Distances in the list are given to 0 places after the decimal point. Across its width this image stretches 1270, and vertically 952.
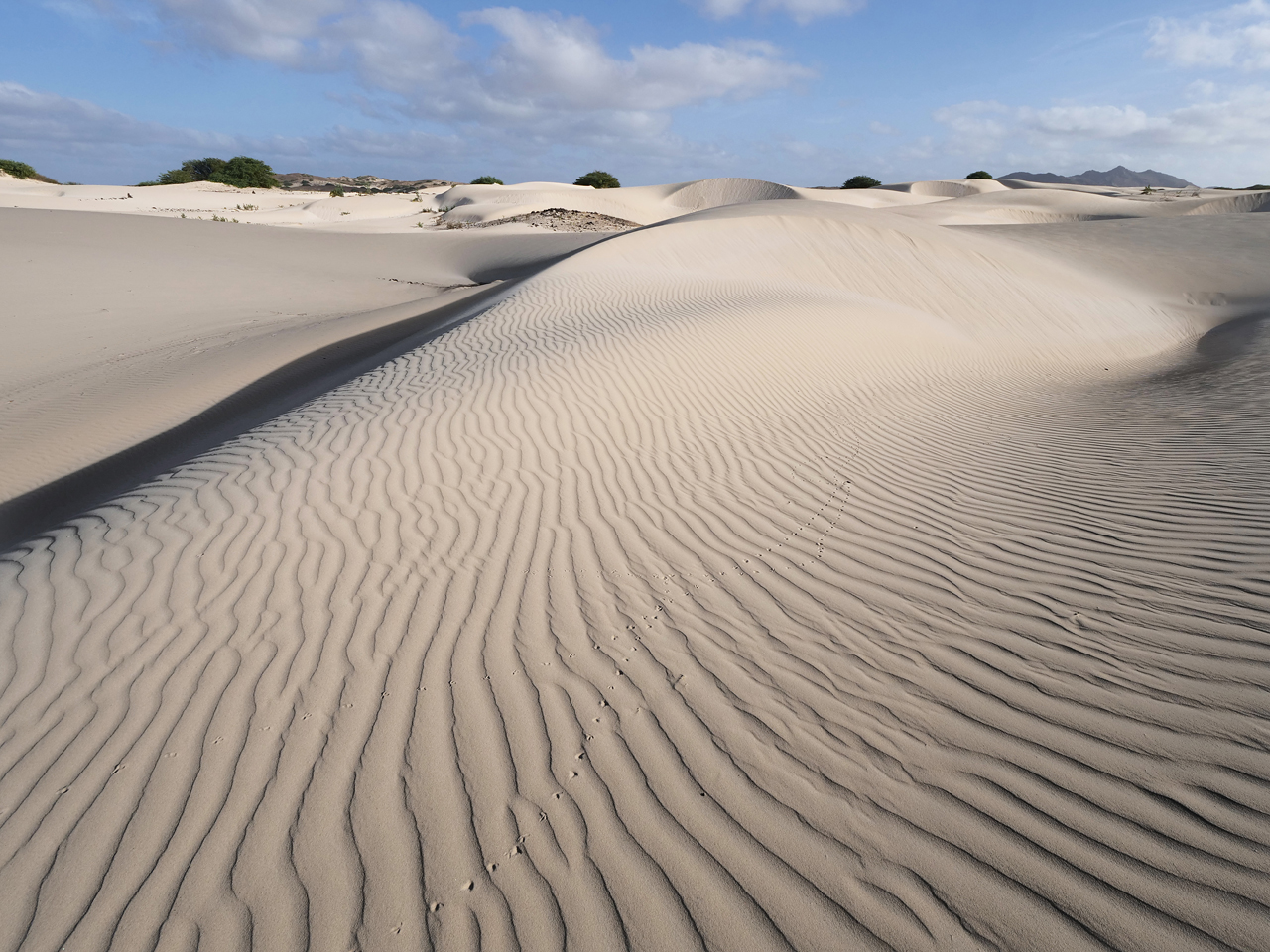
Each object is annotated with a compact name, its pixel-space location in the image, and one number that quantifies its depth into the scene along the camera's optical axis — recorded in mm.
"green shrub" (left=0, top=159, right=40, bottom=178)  43000
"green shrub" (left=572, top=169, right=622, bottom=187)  53750
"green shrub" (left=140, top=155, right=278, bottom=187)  47562
